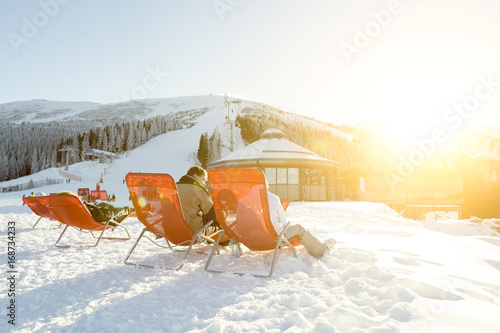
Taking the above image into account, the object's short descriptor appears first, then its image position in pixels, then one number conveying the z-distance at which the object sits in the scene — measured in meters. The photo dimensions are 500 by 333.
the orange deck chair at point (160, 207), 3.98
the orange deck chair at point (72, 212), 5.33
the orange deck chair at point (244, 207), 3.56
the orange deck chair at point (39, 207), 7.08
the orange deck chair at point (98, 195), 20.08
